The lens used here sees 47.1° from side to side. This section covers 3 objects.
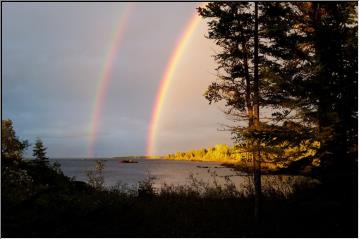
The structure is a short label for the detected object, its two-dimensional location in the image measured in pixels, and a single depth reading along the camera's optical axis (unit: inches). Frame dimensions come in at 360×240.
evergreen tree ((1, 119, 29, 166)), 411.2
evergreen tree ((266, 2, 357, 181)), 398.6
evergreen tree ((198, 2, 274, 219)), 512.4
